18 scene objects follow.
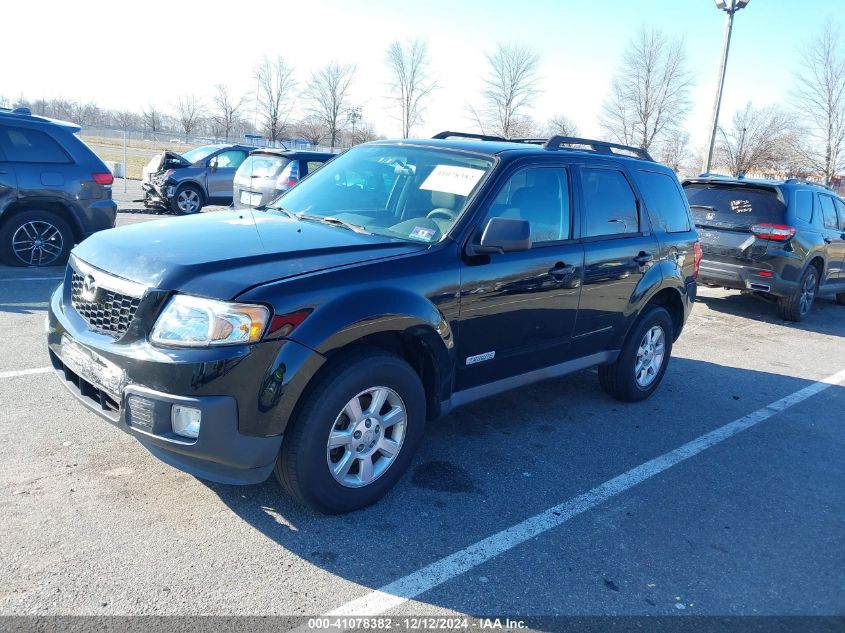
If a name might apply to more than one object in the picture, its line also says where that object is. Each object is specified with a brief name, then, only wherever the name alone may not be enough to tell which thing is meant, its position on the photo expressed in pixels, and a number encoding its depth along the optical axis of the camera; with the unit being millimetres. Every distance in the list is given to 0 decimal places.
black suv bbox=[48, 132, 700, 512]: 2971
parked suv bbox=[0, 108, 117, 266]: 8094
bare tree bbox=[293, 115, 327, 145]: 47138
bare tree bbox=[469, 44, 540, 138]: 42312
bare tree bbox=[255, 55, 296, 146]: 46969
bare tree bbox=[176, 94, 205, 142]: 59969
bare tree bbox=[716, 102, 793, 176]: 32406
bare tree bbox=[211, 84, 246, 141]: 54375
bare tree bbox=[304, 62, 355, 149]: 45625
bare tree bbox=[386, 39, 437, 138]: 43781
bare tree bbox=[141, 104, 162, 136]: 60844
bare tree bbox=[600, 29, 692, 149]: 37469
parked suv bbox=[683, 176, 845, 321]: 9242
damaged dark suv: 15836
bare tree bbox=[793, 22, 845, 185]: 29406
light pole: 15234
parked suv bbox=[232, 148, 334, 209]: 12242
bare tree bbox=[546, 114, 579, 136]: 38812
